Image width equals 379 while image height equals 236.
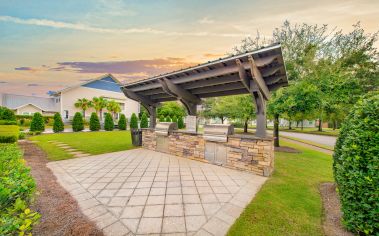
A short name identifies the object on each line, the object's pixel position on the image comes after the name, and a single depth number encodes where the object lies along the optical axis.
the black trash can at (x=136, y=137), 9.19
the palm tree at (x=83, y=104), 23.42
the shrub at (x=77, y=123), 17.88
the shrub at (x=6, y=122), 8.11
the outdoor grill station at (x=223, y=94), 4.45
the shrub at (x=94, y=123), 19.23
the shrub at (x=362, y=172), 1.86
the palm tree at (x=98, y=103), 24.48
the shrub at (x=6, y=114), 9.45
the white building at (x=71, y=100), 23.00
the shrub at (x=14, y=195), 1.09
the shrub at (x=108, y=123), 20.36
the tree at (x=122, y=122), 21.50
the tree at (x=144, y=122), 23.02
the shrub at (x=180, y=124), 25.38
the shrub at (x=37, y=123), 15.58
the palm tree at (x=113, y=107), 25.42
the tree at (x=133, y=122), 22.69
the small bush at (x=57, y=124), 16.39
